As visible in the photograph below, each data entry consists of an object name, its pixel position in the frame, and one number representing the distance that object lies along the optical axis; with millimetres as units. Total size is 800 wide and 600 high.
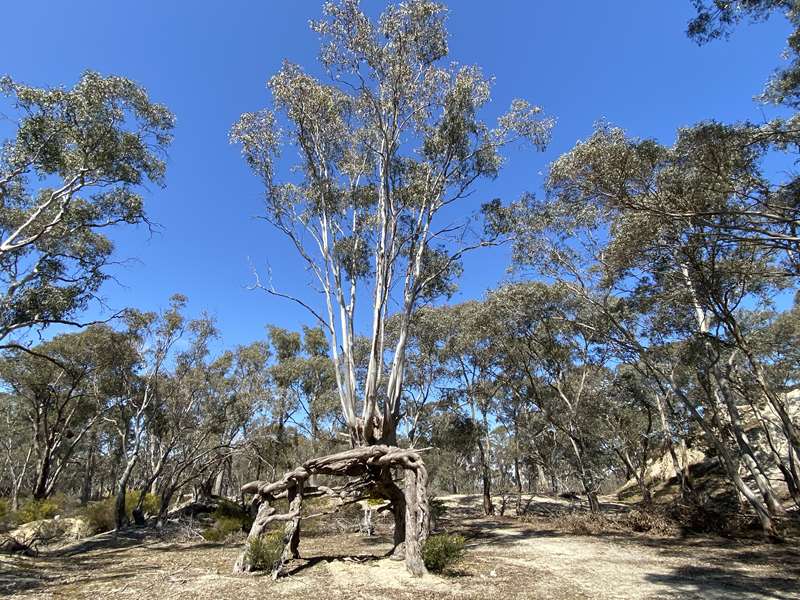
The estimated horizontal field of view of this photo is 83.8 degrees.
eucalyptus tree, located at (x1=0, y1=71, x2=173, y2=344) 10219
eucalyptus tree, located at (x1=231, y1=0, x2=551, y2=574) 10992
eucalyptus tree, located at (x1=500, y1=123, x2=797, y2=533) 9523
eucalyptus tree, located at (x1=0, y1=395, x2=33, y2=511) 27703
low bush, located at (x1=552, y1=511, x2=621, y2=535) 14281
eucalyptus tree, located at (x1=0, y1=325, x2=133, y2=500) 18188
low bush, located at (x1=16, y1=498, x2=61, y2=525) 16984
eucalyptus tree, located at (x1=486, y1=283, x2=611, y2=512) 17094
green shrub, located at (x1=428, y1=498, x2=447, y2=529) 14587
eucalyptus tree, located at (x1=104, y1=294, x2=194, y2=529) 17875
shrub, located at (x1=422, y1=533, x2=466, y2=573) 7414
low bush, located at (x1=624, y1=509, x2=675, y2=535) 13162
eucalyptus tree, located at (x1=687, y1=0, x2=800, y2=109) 7711
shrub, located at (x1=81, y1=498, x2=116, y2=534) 17094
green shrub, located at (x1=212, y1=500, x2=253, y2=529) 16500
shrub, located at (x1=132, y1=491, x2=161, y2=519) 19425
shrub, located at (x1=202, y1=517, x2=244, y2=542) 14209
